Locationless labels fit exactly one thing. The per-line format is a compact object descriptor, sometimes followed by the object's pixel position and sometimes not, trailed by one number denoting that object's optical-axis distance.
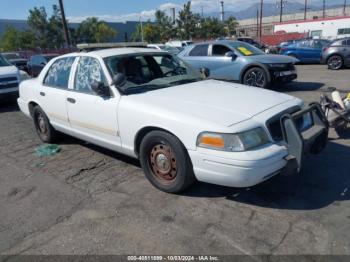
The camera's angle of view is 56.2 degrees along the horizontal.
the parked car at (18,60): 21.62
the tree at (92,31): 54.19
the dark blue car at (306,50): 18.62
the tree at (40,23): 44.09
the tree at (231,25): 60.75
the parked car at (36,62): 18.14
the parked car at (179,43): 28.64
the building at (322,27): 38.35
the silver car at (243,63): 9.48
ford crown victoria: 3.13
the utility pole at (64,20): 22.20
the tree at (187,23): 50.01
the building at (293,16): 84.62
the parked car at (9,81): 9.58
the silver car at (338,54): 14.91
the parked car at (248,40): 29.03
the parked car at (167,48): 22.03
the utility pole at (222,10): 77.64
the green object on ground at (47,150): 5.35
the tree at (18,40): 45.50
